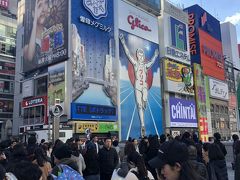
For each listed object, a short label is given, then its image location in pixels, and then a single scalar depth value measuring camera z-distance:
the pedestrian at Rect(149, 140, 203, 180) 2.29
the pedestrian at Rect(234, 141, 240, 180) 4.31
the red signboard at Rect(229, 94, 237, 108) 71.47
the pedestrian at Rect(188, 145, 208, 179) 5.09
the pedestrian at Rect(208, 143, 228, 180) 7.75
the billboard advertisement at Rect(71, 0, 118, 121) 34.25
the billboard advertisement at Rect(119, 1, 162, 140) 39.97
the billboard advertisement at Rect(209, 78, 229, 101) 60.78
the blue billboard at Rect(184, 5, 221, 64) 58.80
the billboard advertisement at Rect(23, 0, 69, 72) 35.60
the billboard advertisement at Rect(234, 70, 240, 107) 78.19
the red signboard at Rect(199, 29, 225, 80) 59.66
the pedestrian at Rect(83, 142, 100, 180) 7.82
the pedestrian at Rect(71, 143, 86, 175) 7.17
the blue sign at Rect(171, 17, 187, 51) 52.00
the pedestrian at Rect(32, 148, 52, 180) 5.04
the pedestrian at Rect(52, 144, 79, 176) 4.05
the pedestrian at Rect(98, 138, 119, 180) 8.16
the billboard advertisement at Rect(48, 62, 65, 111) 34.12
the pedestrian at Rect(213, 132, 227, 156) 8.26
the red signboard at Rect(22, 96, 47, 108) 36.31
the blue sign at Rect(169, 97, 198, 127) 47.88
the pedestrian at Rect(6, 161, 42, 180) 2.91
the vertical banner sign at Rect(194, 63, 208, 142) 54.32
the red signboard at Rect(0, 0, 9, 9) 52.93
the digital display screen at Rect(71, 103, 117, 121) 33.00
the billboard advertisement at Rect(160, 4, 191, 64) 50.03
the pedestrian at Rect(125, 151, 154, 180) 4.58
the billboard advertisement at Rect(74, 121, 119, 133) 33.19
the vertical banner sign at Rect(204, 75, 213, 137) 56.81
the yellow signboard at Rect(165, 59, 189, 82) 48.91
